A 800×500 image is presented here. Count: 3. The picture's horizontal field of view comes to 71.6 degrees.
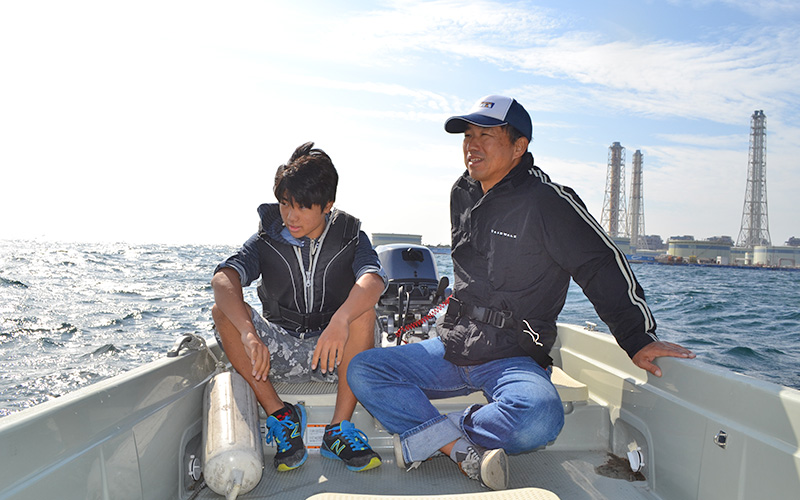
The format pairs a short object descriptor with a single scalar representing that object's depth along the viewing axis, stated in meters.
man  2.00
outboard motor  4.32
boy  2.21
